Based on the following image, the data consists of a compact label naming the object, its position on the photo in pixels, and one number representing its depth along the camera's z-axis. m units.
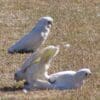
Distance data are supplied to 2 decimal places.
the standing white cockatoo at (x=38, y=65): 10.14
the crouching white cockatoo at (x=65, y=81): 10.14
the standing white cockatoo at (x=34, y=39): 12.29
